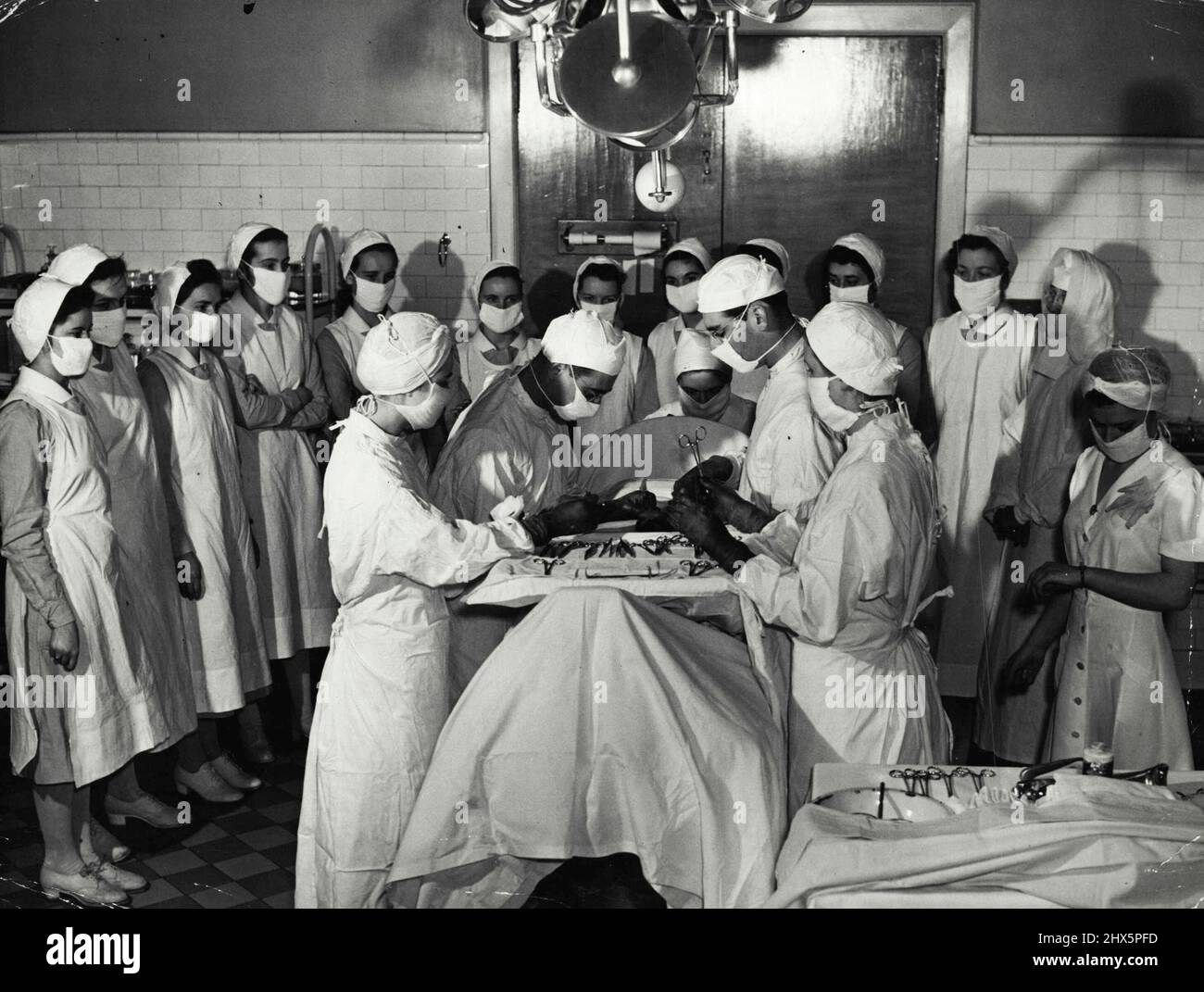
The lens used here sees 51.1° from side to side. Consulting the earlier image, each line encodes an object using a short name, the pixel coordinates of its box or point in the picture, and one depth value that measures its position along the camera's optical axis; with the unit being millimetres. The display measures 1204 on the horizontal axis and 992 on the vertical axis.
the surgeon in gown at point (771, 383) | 4633
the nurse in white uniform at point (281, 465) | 5852
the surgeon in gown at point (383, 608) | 3971
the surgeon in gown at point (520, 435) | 4652
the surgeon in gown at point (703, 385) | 5387
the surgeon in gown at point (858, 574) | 3809
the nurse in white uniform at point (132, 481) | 4809
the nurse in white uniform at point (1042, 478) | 5461
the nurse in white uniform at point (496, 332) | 6484
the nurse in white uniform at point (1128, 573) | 4137
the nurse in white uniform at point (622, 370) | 6324
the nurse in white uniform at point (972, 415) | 6164
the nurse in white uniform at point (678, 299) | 6621
